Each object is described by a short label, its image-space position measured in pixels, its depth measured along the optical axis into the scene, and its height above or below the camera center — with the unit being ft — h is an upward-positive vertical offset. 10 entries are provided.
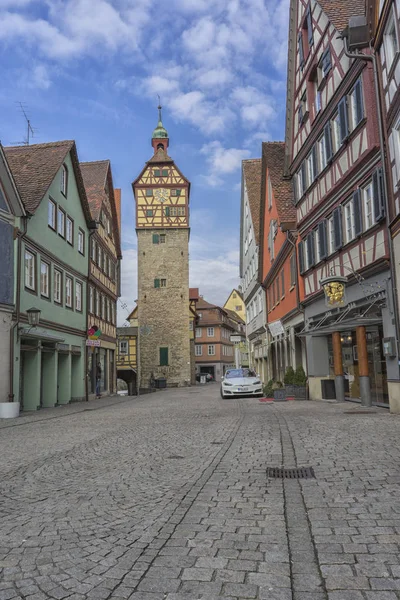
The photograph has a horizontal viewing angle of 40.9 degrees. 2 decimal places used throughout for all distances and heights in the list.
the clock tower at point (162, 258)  161.89 +36.72
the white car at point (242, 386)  74.90 -1.45
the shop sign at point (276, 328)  82.05 +7.34
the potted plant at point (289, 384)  64.95 -1.17
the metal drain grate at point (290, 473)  20.24 -3.77
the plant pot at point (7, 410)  51.83 -2.60
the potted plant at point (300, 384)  63.46 -1.18
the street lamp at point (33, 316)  57.11 +7.02
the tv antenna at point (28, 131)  91.28 +42.68
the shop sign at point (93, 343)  84.79 +5.96
